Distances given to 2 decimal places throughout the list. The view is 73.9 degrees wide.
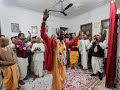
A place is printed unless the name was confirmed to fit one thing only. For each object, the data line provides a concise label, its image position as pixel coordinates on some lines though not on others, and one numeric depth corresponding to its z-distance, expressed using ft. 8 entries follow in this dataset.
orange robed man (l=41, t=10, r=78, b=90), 4.62
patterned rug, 6.53
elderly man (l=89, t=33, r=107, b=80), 7.66
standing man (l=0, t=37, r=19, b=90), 5.44
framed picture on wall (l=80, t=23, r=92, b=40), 12.34
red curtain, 6.10
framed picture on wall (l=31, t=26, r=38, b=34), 12.10
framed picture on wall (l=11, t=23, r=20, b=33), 10.60
